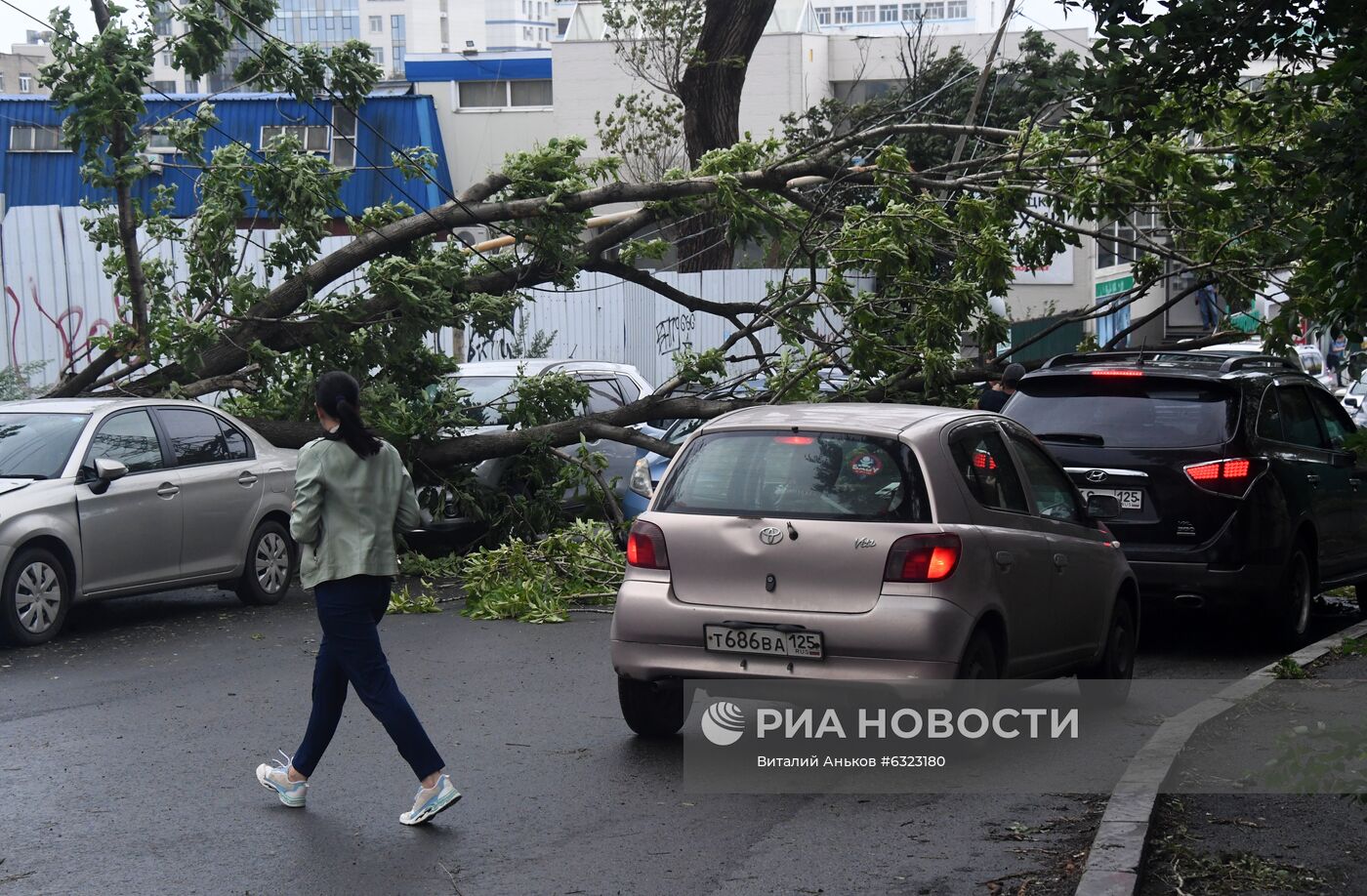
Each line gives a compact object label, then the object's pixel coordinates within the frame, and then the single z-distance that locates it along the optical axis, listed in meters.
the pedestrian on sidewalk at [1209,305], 14.92
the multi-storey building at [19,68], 102.94
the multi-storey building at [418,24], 139.25
